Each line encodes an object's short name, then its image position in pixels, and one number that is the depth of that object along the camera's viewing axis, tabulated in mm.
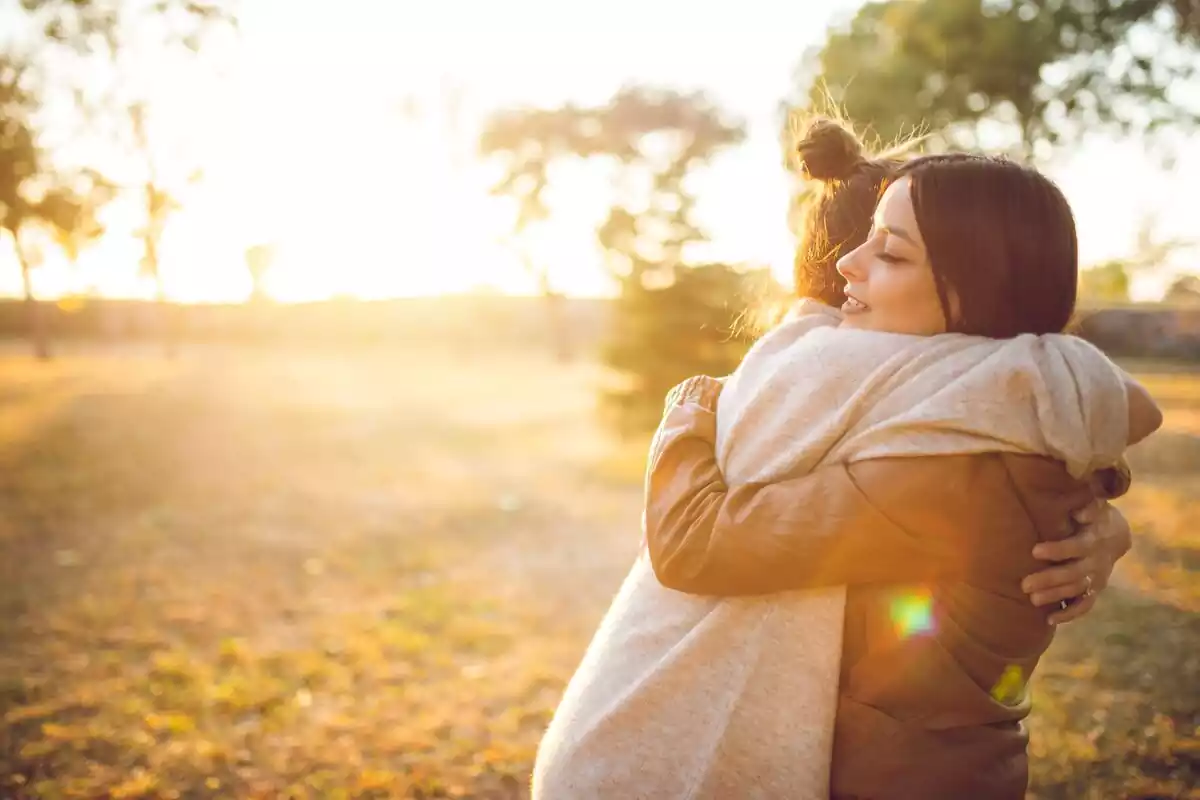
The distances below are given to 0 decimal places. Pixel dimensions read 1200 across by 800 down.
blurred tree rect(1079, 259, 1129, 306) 30088
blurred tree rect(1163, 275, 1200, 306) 26328
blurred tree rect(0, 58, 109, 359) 13094
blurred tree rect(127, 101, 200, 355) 19719
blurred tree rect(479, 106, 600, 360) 25672
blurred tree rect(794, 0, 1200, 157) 12656
